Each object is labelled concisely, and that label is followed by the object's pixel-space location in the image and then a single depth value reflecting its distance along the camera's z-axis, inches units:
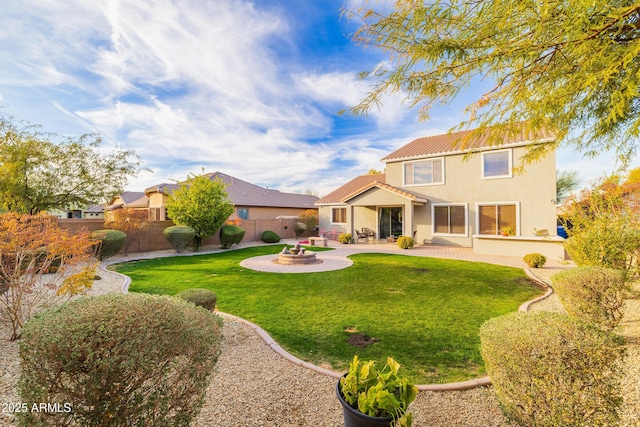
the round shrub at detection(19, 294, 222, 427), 71.9
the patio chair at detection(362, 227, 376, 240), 823.9
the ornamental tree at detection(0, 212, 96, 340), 187.2
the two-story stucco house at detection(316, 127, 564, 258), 572.1
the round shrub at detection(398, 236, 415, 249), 658.8
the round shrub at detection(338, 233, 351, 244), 796.6
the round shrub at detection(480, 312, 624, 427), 84.0
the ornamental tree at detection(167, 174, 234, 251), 673.0
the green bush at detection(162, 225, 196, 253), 638.5
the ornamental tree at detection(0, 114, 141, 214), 547.2
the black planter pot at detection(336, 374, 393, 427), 85.4
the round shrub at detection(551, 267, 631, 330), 169.9
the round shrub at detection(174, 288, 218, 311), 207.5
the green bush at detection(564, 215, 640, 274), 228.4
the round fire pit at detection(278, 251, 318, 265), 490.6
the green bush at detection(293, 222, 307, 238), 1016.2
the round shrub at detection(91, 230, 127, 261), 528.7
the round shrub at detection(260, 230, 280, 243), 879.1
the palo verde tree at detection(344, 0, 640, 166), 111.9
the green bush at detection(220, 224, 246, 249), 731.5
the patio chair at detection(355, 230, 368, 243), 806.5
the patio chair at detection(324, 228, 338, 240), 897.5
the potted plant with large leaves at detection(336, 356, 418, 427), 85.6
